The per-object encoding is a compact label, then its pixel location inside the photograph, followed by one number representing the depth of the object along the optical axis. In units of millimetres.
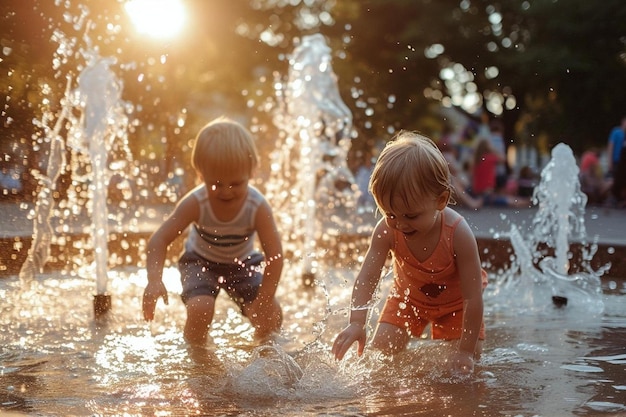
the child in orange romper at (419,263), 3471
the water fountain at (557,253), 5852
